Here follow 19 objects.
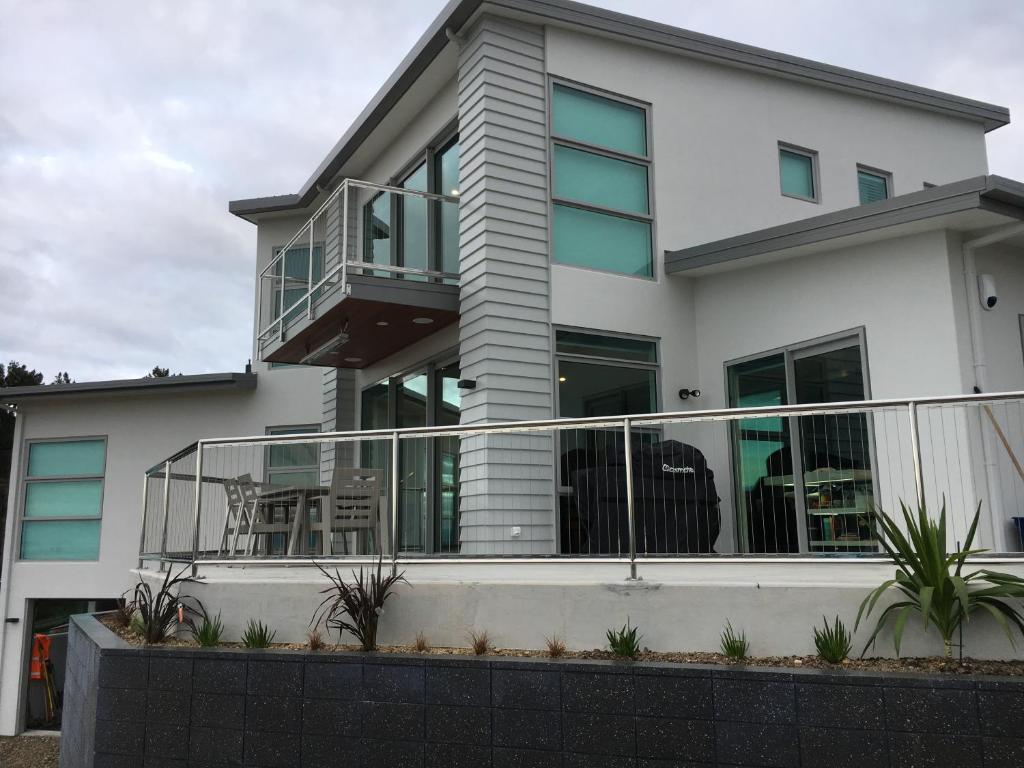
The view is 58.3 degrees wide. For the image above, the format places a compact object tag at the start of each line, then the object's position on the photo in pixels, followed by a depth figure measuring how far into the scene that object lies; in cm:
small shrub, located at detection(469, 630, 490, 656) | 656
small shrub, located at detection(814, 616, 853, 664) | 571
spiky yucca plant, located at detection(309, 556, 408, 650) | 688
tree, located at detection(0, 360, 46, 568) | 3325
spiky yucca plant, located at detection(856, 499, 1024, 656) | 540
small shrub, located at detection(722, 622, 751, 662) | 599
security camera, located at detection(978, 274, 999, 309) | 835
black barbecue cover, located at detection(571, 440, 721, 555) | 671
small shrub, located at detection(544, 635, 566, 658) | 639
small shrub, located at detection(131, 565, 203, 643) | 764
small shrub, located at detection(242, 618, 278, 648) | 721
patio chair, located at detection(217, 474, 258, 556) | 861
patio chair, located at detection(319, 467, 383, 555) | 788
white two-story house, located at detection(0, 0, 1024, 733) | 646
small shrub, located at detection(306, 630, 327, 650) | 700
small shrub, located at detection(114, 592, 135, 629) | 908
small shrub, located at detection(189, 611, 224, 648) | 740
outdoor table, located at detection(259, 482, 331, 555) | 805
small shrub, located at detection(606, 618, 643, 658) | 620
